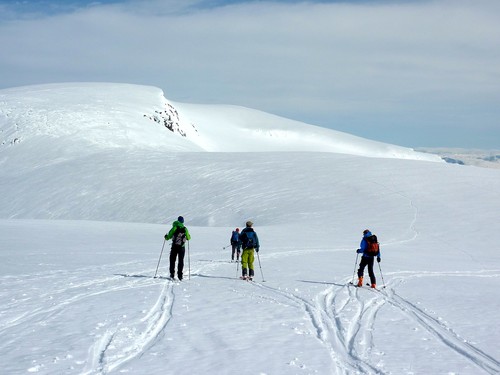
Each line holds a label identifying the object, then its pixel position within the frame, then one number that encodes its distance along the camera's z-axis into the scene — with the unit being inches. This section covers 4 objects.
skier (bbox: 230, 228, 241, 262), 882.1
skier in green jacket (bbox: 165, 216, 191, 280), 653.3
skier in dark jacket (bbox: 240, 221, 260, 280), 669.9
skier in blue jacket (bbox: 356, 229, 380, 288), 631.2
